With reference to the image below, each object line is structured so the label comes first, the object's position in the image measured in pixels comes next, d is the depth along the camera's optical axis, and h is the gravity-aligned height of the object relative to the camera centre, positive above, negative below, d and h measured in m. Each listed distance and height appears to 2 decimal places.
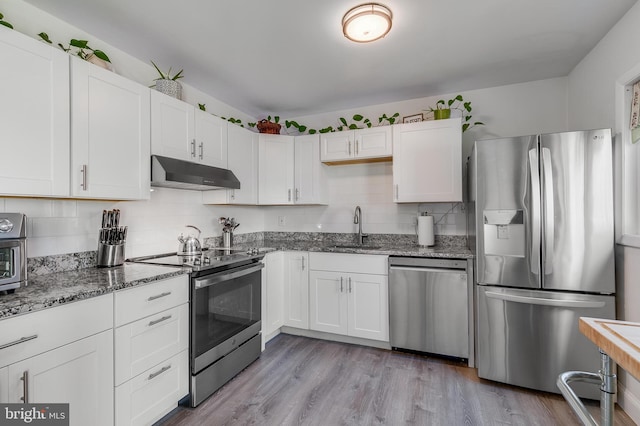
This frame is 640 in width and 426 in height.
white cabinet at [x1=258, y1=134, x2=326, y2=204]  3.45 +0.49
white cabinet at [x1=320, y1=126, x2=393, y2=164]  3.13 +0.72
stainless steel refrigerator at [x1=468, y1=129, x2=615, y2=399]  2.06 -0.28
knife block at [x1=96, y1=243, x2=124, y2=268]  2.06 -0.26
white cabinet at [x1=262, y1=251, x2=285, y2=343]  2.89 -0.78
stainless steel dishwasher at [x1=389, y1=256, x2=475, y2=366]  2.59 -0.81
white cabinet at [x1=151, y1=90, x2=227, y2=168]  2.22 +0.67
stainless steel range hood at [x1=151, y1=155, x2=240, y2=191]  2.15 +0.31
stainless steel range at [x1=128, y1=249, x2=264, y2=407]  2.05 -0.74
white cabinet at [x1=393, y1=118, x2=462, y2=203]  2.88 +0.50
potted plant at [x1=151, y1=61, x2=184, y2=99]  2.36 +1.00
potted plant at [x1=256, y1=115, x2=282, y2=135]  3.50 +1.00
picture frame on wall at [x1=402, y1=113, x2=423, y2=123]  3.06 +0.95
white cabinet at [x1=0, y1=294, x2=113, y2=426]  1.21 -0.62
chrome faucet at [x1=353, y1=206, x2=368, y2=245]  3.42 -0.09
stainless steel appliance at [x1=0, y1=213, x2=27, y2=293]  1.40 -0.16
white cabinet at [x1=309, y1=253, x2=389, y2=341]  2.88 -0.78
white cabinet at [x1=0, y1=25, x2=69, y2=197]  1.45 +0.50
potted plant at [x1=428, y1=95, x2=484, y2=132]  2.94 +1.01
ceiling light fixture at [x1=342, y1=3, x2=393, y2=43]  1.84 +1.19
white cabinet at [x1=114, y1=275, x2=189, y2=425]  1.62 -0.77
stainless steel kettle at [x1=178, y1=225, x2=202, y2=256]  2.62 -0.26
